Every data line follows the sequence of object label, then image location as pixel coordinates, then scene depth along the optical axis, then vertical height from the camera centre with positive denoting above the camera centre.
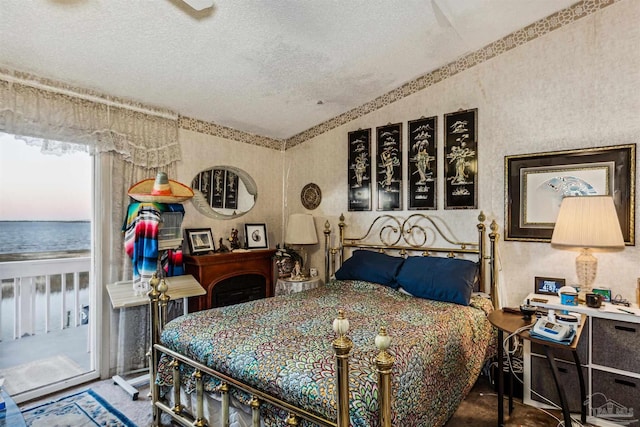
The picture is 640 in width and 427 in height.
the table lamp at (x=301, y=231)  4.17 -0.18
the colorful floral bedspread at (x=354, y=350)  1.51 -0.71
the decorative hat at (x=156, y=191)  3.20 +0.24
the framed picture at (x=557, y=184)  2.60 +0.25
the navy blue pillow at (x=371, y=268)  3.34 -0.53
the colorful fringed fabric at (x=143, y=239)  3.11 -0.20
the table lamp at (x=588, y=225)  2.33 -0.07
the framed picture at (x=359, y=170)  4.05 +0.54
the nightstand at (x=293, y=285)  3.91 -0.79
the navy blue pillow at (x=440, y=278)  2.82 -0.54
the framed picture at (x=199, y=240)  3.69 -0.26
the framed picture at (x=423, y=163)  3.56 +0.55
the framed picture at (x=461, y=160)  3.31 +0.54
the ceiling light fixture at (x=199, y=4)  2.07 +1.29
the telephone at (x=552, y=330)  1.91 -0.65
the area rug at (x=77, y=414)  2.40 -1.43
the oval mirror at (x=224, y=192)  3.89 +0.29
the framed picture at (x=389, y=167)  3.81 +0.55
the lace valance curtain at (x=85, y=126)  2.61 +0.78
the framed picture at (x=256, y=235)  4.27 -0.24
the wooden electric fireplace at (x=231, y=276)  3.52 -0.65
